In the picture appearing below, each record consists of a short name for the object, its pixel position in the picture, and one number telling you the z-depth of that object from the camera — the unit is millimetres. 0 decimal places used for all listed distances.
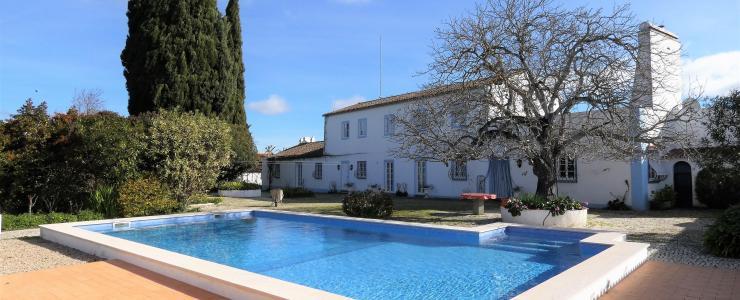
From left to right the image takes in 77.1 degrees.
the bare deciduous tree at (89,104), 36350
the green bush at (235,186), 27953
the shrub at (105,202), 15023
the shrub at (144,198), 14844
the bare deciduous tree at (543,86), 12875
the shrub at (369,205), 15195
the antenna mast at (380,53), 32728
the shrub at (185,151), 16484
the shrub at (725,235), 8523
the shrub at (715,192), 17781
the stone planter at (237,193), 27391
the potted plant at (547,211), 12805
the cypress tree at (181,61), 27375
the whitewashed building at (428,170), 18594
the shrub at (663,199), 18231
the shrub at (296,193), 27078
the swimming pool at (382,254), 7398
